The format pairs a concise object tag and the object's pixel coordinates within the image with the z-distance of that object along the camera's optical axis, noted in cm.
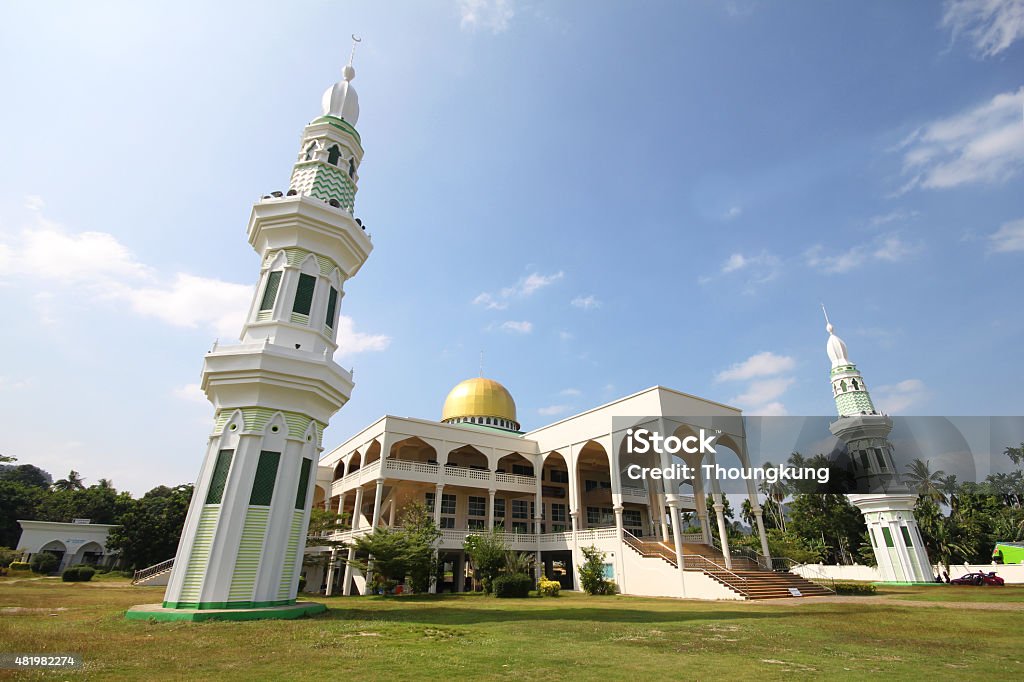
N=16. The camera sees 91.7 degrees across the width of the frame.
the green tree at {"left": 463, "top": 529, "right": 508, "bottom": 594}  2245
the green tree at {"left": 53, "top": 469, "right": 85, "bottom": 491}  6675
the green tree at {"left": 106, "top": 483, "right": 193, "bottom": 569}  3338
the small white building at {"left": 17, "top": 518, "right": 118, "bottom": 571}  4184
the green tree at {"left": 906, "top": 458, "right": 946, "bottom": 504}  4262
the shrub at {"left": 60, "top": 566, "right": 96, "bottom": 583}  2966
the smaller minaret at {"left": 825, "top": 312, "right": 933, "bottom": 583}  3167
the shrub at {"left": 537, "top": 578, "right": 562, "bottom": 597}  2206
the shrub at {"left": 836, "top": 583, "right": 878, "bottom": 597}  2327
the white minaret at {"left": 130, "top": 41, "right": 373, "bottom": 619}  1159
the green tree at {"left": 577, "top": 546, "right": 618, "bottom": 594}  2253
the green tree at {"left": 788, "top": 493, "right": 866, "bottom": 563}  4169
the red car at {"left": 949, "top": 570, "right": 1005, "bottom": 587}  3022
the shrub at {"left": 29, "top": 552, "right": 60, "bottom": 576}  3738
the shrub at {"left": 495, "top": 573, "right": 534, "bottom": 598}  2136
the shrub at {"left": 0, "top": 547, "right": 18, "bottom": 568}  3650
